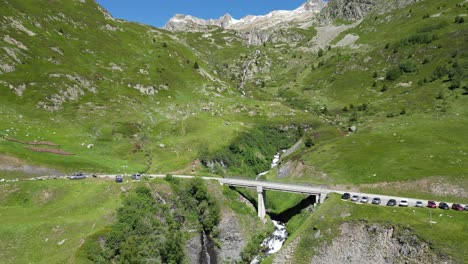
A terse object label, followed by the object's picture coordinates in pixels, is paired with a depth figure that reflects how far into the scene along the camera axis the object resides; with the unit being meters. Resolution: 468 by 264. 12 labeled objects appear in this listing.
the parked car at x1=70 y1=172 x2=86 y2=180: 85.31
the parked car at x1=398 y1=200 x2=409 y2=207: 73.19
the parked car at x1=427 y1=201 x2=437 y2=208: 71.25
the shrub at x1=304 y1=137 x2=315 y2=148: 129.38
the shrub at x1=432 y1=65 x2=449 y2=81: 178.12
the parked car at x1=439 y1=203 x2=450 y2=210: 70.27
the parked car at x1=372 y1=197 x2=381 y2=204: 75.73
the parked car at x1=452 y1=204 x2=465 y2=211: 69.00
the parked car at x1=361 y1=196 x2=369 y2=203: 77.06
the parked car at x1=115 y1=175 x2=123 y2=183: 82.25
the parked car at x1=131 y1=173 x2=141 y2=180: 85.81
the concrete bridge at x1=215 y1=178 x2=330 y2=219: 85.19
